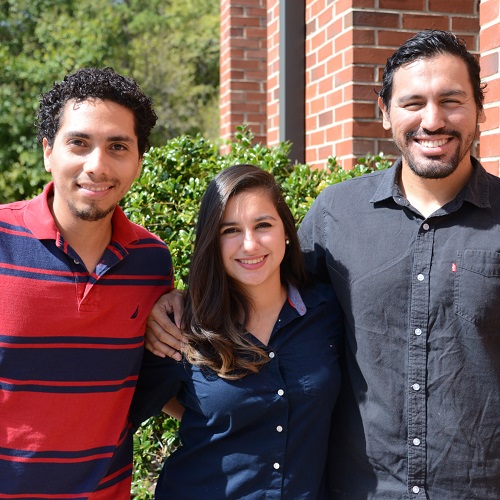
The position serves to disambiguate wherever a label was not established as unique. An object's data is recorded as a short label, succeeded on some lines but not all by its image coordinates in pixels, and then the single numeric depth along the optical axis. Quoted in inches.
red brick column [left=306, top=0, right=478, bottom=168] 164.1
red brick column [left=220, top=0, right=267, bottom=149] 263.6
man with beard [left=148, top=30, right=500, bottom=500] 84.7
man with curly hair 86.6
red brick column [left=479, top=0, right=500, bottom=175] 113.4
